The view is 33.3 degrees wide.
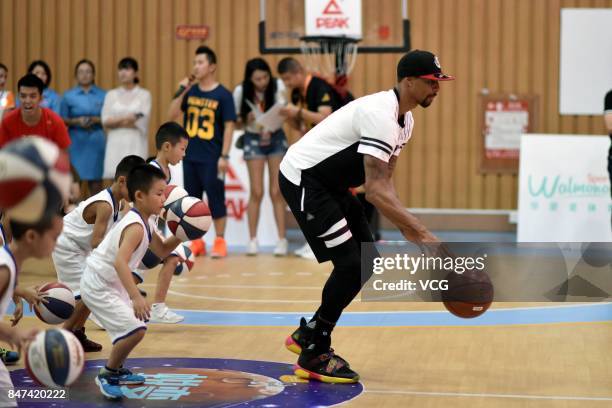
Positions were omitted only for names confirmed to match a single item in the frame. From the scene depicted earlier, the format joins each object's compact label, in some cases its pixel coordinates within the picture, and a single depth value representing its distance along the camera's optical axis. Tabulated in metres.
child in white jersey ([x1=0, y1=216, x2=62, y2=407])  4.18
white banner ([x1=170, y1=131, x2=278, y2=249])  13.11
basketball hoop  12.80
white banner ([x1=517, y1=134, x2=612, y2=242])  12.58
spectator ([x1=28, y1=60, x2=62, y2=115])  12.43
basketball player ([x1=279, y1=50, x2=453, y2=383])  5.84
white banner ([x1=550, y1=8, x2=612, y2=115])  14.35
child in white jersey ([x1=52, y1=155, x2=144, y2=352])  6.77
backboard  12.84
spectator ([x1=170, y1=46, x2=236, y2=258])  11.84
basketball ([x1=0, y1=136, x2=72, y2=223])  4.06
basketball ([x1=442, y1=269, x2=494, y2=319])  6.01
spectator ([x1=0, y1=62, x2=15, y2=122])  11.53
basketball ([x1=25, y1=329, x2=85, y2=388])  4.33
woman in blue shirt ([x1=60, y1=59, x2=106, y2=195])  13.15
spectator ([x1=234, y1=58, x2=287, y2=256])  12.08
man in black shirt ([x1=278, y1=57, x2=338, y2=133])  11.42
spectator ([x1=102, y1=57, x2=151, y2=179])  13.11
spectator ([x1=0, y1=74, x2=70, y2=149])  8.92
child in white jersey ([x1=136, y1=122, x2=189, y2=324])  7.41
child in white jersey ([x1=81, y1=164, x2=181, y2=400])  5.74
